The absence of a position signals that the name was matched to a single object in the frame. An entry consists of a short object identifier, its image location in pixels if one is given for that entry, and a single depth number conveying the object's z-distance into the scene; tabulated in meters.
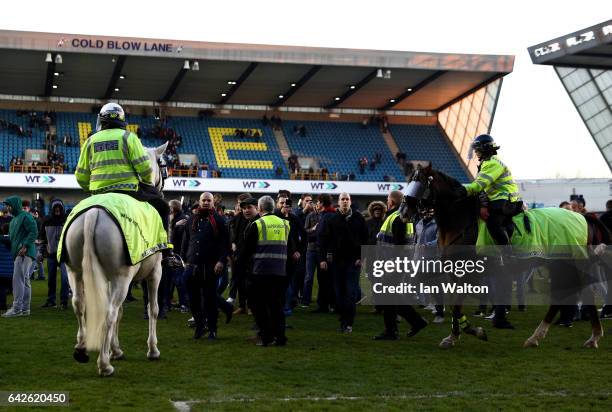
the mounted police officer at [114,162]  8.06
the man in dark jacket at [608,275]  11.93
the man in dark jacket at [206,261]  10.73
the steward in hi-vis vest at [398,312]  10.77
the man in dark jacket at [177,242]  13.73
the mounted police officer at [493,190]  9.97
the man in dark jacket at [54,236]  14.46
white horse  7.21
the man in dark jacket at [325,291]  14.48
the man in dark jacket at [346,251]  11.67
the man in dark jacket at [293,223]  12.22
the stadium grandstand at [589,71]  35.44
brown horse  9.70
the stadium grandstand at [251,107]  40.19
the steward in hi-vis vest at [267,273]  10.16
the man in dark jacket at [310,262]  15.62
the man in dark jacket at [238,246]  12.61
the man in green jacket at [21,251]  12.89
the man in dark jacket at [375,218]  14.08
